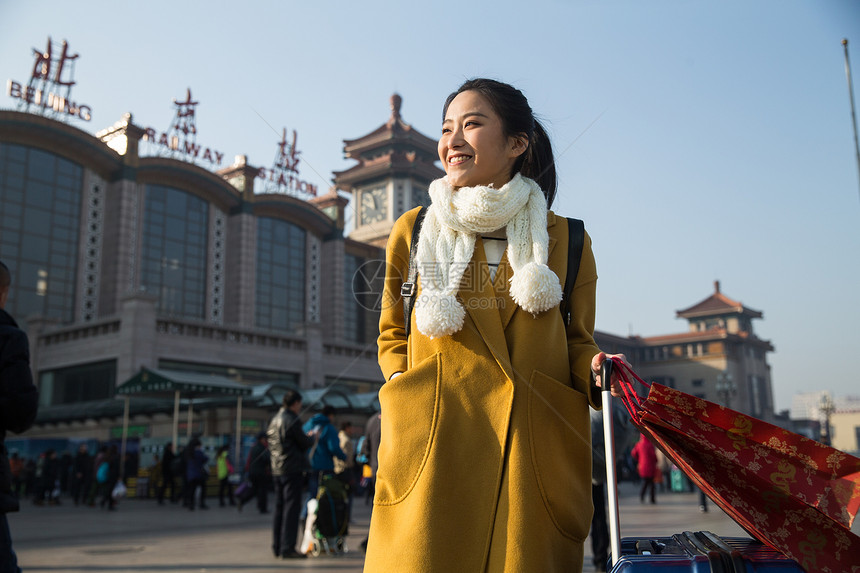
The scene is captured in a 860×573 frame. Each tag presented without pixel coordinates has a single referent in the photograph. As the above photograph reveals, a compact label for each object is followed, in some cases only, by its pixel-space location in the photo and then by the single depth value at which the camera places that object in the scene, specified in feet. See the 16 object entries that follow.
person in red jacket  47.96
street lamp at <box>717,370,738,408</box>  142.41
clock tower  200.64
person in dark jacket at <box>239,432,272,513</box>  47.34
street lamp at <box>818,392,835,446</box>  139.66
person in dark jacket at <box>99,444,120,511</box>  53.52
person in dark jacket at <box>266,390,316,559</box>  24.58
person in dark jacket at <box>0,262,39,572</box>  10.46
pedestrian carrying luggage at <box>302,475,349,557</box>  25.30
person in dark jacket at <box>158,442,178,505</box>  57.88
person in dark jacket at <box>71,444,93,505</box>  63.62
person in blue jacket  28.71
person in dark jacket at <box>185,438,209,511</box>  52.60
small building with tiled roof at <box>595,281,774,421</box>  230.48
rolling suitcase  5.60
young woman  6.51
